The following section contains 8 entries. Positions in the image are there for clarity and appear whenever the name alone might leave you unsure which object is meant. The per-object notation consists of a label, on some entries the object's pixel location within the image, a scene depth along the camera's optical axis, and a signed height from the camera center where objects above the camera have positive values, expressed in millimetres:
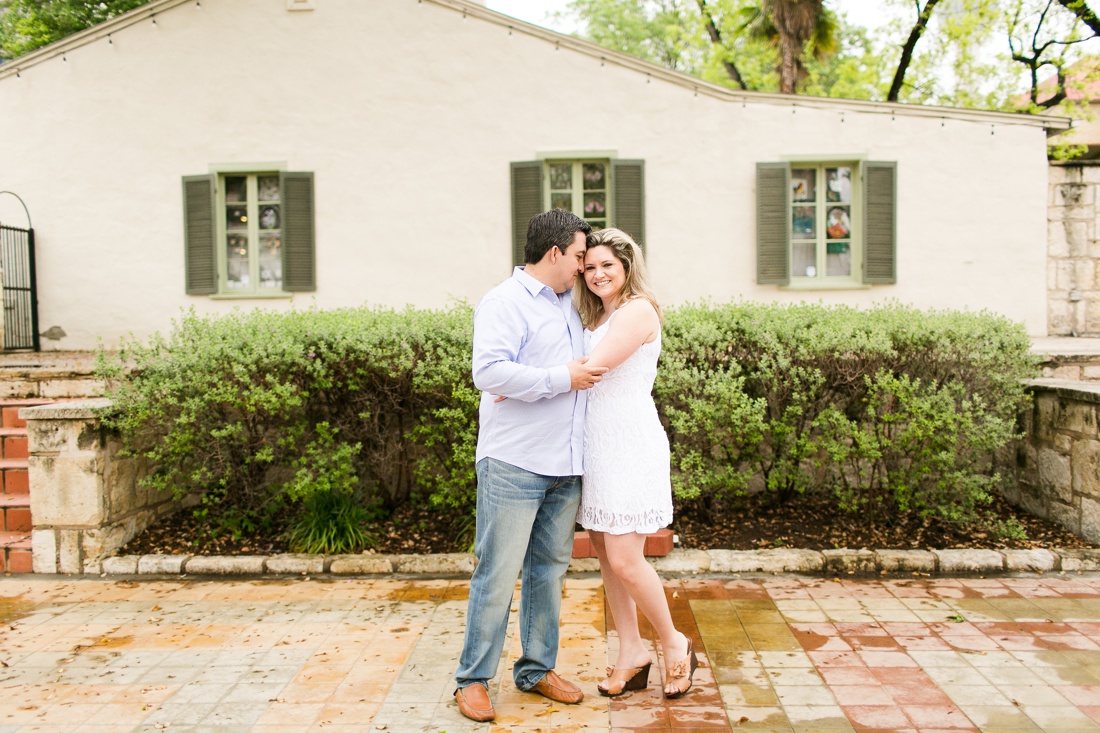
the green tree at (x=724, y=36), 15648 +6992
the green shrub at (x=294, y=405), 5465 -372
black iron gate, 10961 +872
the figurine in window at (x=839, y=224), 11234 +1590
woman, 3418 -433
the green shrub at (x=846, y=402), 5543 -411
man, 3309 -428
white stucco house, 10820 +2372
